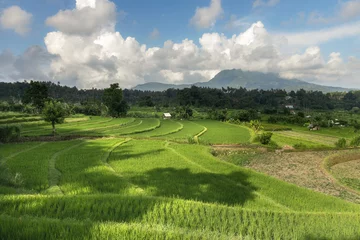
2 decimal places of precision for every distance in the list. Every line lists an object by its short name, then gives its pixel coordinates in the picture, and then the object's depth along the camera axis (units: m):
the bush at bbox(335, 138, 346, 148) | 31.75
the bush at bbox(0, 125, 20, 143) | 26.81
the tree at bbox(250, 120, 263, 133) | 46.72
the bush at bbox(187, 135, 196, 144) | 30.00
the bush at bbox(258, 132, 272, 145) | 32.16
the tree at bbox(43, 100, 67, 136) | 33.44
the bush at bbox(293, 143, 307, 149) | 30.03
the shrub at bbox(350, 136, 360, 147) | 33.33
